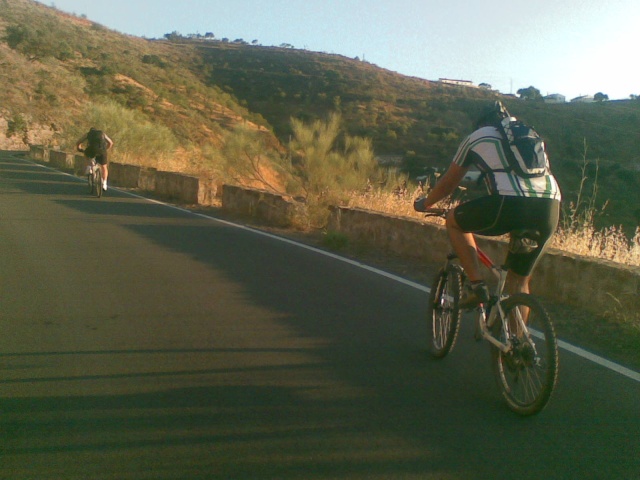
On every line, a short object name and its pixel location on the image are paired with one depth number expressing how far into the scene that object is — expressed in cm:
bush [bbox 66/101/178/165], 3250
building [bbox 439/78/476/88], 6226
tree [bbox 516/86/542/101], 4888
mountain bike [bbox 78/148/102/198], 1822
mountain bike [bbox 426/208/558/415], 429
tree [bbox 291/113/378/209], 1891
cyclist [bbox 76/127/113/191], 1812
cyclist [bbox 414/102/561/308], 461
